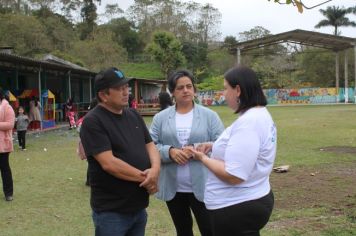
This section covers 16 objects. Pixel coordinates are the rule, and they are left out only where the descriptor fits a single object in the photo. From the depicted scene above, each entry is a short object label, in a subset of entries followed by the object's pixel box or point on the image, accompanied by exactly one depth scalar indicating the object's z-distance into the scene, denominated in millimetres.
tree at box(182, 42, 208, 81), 64625
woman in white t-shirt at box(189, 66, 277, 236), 2635
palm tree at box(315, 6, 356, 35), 64625
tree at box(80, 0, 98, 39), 73938
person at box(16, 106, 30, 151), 14000
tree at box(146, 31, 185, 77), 51531
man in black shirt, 2938
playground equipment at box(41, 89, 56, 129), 22656
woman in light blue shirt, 3699
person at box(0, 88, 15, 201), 6824
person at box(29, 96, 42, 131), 20203
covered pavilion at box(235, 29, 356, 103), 44781
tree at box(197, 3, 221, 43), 72875
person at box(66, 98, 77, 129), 22528
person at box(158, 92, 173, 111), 5261
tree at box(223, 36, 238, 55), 74094
